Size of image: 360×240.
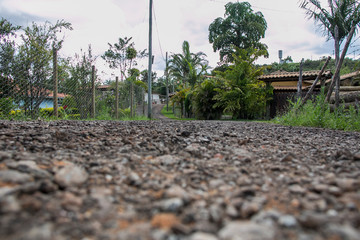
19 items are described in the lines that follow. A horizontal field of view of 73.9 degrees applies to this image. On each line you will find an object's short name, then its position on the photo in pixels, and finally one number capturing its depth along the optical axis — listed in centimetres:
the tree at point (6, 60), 475
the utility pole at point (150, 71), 1170
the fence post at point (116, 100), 848
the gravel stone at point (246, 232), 83
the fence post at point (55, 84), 538
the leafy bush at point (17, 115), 480
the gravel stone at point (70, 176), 121
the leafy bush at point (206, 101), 1358
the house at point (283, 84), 1367
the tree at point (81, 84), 656
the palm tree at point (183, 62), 2356
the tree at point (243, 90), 1286
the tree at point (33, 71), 507
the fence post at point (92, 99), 702
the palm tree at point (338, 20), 624
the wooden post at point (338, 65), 617
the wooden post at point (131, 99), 1015
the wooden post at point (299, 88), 925
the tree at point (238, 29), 2369
